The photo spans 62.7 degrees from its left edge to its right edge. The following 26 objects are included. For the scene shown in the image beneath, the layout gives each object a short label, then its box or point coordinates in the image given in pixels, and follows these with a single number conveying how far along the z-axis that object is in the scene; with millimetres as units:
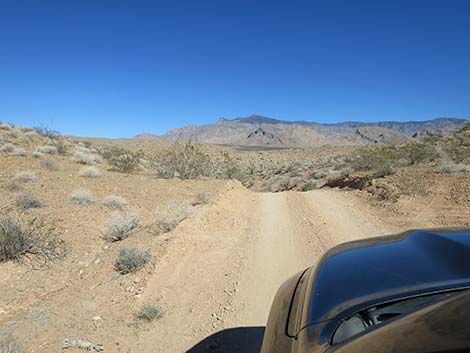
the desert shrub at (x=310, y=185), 21511
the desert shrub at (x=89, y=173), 15094
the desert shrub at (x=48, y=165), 15904
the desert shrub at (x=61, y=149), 21919
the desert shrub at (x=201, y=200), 11681
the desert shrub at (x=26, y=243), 7387
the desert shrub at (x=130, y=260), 6918
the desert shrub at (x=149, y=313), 5289
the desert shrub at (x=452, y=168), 14172
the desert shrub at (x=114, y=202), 11430
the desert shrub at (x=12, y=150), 17844
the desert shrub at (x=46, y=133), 26984
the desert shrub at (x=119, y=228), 9055
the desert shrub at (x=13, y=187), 11633
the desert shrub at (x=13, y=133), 23898
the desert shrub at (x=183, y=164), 18172
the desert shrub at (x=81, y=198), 11133
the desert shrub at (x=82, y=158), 19203
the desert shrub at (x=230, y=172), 23597
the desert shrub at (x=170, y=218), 9023
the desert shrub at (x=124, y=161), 18484
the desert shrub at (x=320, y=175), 23414
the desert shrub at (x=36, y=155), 18141
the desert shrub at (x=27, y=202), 10141
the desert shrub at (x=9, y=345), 4264
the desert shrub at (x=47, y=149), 20369
